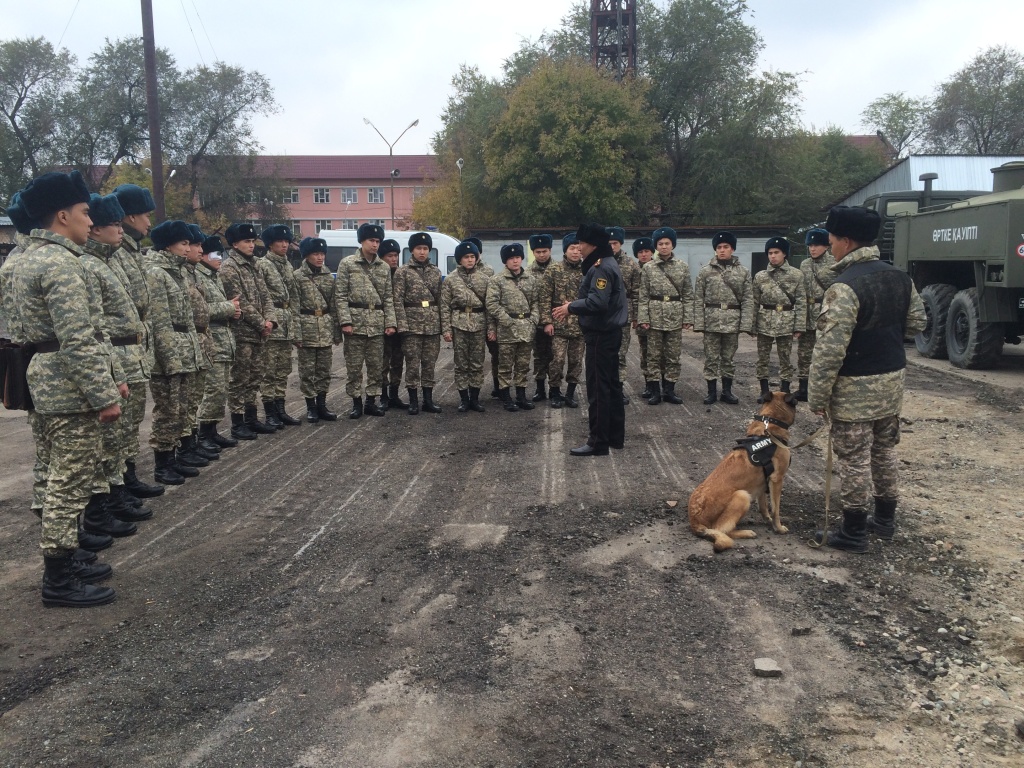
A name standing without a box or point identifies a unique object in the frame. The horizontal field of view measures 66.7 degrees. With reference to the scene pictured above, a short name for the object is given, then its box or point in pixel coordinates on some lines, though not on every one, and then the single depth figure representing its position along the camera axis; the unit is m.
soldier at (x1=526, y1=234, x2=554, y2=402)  8.66
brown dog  4.47
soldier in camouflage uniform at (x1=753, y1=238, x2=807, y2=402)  8.48
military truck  9.56
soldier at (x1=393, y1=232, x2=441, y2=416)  8.36
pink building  65.00
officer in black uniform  6.40
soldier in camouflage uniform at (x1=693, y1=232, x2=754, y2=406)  8.59
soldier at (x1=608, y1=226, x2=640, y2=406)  8.90
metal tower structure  33.97
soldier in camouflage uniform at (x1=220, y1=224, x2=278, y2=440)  7.23
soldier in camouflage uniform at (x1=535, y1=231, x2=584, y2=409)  8.45
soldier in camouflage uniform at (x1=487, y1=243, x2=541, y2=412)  8.38
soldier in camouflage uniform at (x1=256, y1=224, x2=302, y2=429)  7.63
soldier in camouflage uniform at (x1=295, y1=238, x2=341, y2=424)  8.00
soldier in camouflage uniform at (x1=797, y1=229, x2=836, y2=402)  8.43
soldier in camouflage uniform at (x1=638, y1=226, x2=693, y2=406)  8.63
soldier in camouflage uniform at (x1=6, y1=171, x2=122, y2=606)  3.78
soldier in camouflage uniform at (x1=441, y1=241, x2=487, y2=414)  8.40
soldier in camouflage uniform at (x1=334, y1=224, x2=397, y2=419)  8.10
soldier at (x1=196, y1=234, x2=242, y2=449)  6.63
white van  18.45
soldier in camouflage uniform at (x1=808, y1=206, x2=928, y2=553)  4.24
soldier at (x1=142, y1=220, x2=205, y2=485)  5.79
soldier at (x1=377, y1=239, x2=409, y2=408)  8.57
